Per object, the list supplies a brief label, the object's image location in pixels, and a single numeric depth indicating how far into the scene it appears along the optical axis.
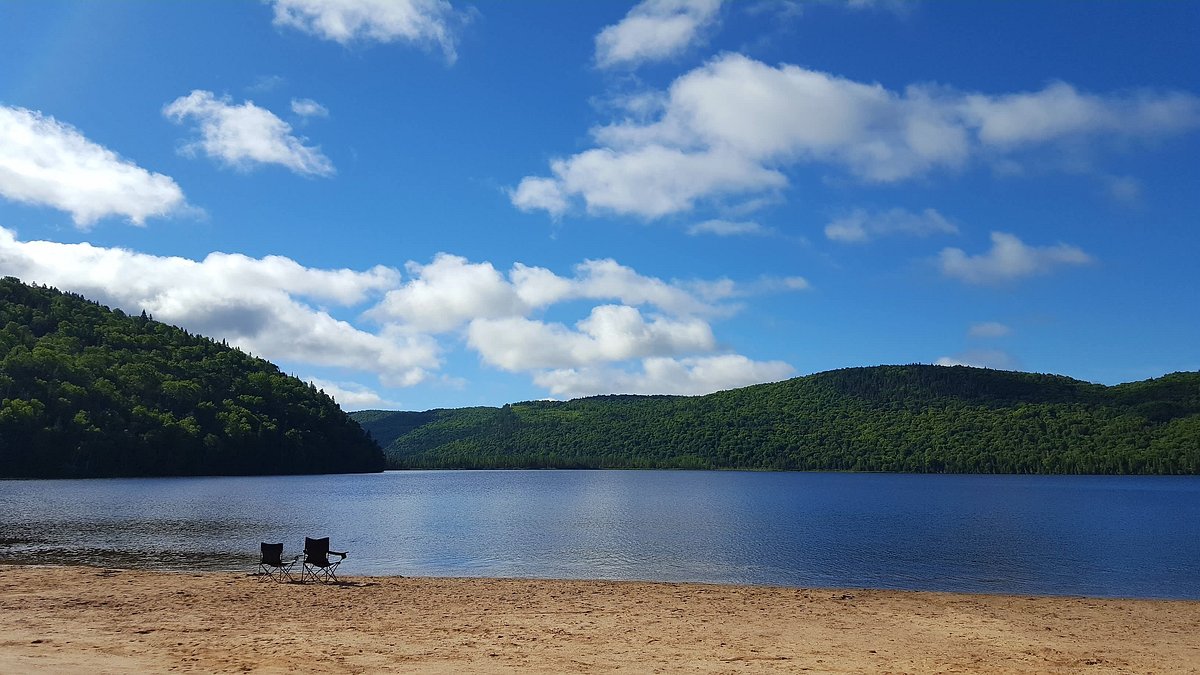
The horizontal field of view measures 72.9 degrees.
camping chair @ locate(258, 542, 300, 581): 27.88
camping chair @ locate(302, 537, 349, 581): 27.53
